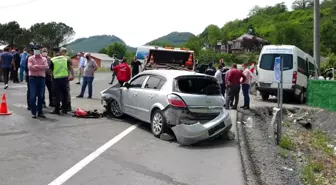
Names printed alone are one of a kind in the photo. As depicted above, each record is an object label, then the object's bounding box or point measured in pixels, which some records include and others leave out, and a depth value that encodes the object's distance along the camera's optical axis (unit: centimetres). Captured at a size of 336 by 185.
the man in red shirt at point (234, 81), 1428
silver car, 859
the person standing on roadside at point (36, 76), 1027
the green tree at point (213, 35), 15738
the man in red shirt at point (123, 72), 1493
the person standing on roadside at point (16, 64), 2003
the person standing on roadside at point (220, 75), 1546
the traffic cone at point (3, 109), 1086
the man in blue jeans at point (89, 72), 1552
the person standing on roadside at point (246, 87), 1501
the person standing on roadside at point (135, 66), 2199
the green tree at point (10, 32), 9457
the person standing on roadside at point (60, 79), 1126
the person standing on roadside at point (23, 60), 1968
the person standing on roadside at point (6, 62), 1795
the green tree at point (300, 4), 17150
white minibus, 1844
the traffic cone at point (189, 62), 1775
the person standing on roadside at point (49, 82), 1202
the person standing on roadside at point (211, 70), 1644
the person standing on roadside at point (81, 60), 2074
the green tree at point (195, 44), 10894
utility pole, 2450
